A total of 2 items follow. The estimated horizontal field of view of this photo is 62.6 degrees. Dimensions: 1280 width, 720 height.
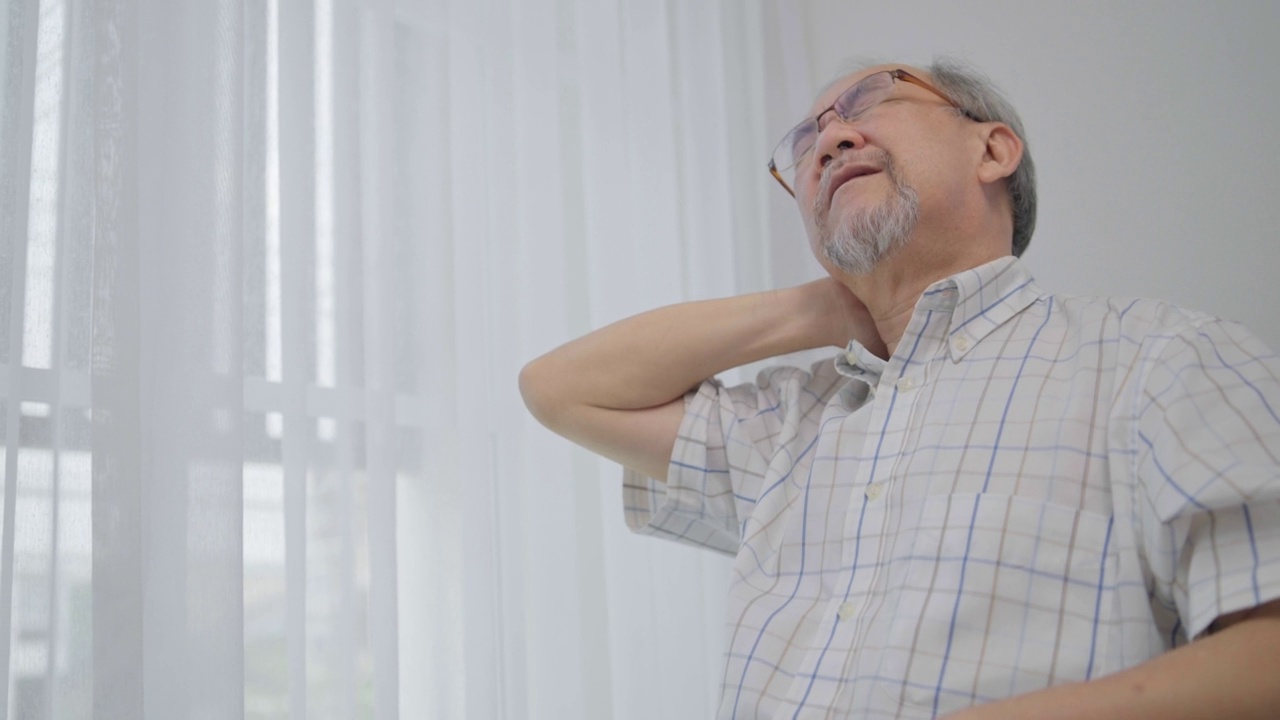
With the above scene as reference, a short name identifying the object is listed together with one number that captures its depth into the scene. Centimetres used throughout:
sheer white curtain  121
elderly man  86
